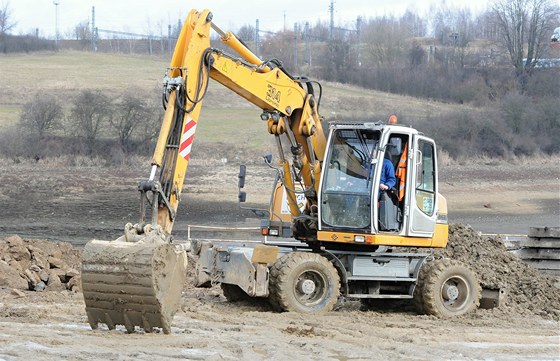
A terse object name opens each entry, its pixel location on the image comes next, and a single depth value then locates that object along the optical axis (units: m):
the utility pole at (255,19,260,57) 69.82
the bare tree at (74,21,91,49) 81.57
